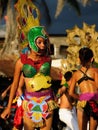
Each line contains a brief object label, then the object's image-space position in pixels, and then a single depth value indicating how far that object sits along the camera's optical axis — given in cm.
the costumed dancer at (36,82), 819
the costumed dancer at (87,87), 927
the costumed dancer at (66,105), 1097
